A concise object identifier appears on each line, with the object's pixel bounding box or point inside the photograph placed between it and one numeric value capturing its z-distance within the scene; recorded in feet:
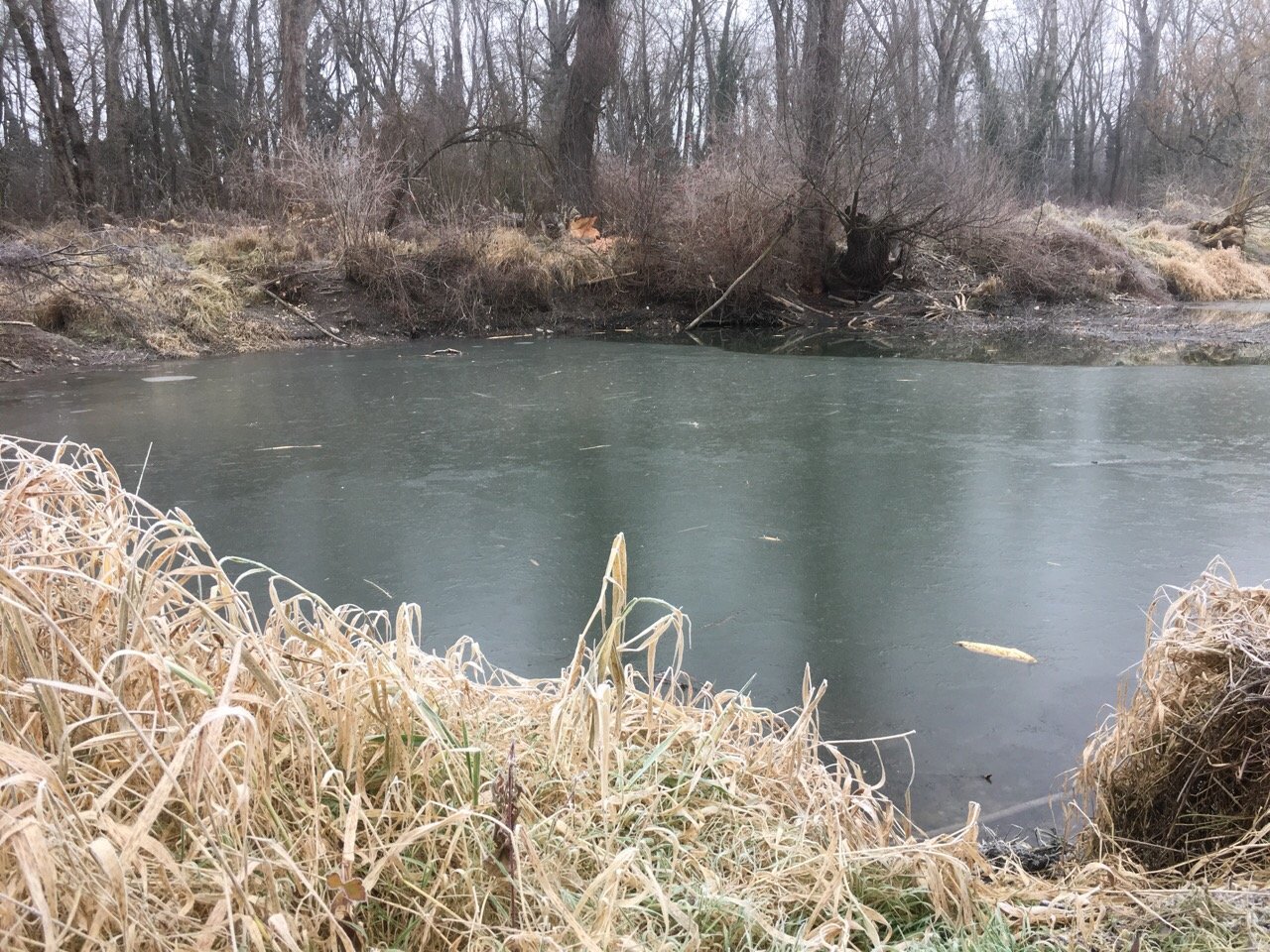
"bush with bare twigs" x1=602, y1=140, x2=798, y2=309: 40.09
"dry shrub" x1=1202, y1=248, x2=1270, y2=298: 53.93
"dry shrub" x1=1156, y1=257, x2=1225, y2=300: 52.06
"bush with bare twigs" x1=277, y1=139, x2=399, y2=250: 38.63
